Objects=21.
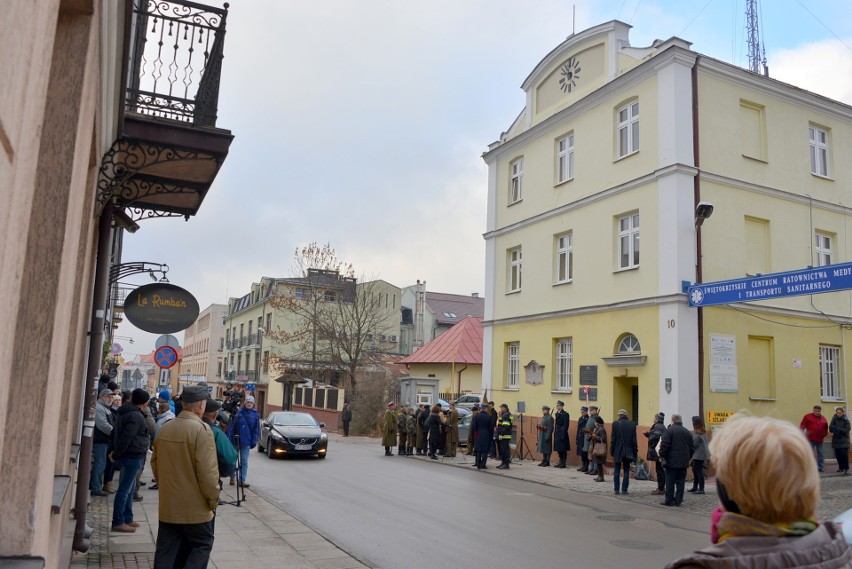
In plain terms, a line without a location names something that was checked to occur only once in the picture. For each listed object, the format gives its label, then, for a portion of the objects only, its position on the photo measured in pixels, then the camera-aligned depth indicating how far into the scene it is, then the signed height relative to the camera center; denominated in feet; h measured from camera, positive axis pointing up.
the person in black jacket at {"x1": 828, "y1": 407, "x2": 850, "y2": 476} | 63.41 -2.64
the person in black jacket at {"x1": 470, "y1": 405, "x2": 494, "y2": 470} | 67.41 -4.64
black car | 70.95 -5.73
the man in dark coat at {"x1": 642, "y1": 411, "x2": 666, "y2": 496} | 51.48 -3.82
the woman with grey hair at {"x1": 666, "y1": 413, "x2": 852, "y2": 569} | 6.46 -1.03
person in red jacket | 61.93 -2.24
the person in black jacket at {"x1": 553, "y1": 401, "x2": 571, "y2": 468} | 68.80 -4.25
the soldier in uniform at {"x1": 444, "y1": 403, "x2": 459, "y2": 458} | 78.89 -5.35
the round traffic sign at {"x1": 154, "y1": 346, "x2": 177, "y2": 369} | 50.52 +1.12
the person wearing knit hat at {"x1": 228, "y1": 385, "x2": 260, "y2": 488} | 46.44 -3.45
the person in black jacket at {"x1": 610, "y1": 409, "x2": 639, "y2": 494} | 51.57 -3.80
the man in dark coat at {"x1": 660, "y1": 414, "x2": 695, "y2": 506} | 45.91 -4.03
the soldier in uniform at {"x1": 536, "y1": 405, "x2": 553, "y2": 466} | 70.44 -4.34
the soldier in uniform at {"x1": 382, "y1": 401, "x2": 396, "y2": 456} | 80.74 -5.31
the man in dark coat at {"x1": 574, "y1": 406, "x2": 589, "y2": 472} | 66.03 -4.64
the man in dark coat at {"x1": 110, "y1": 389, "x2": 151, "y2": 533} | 30.48 -3.53
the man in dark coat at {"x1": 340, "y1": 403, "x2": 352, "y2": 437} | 117.91 -5.84
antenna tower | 121.80 +60.23
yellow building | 61.77 +15.58
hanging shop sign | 30.40 +2.77
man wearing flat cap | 18.74 -2.96
